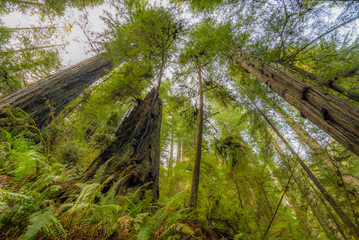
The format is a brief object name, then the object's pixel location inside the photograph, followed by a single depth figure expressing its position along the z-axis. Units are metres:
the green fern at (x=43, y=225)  0.84
